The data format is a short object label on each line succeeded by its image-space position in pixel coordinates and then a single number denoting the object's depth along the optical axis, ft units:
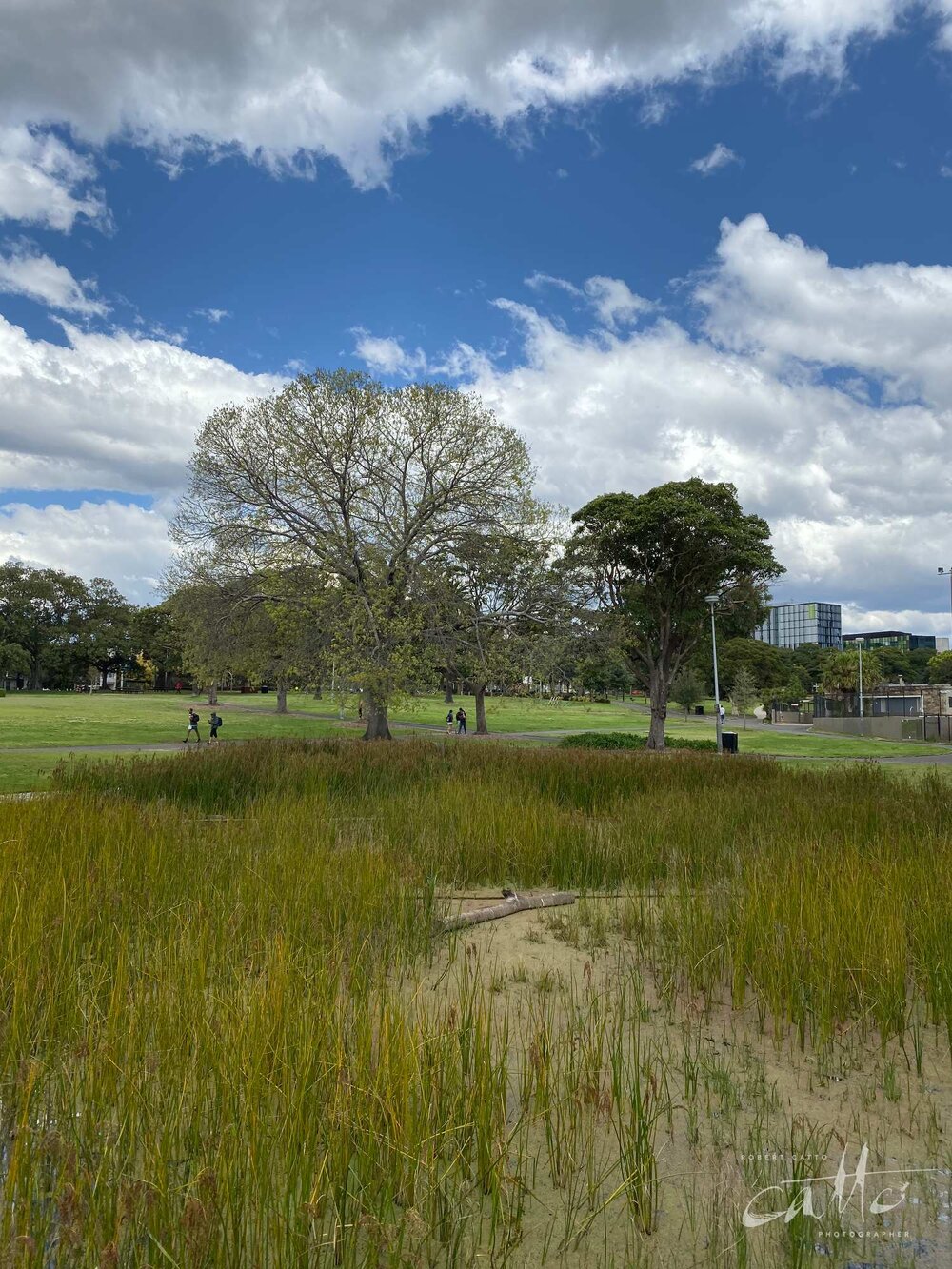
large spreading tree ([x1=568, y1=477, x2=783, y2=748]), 92.48
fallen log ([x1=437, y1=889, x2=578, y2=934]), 18.58
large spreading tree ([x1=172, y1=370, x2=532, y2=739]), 79.71
